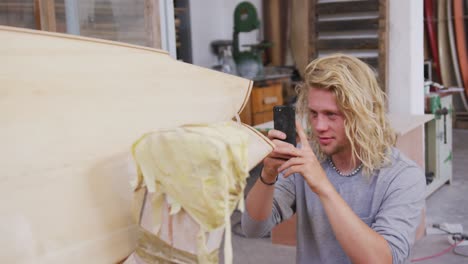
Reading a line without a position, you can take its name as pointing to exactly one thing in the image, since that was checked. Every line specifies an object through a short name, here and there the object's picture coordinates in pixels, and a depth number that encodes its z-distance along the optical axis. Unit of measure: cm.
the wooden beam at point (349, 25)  473
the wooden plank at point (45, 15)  242
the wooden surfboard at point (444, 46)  758
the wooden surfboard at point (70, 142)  102
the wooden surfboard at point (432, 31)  759
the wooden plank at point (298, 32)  652
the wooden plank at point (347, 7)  468
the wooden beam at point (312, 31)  531
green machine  546
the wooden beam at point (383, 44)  427
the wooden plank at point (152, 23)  269
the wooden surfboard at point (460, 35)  744
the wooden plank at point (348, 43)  483
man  144
